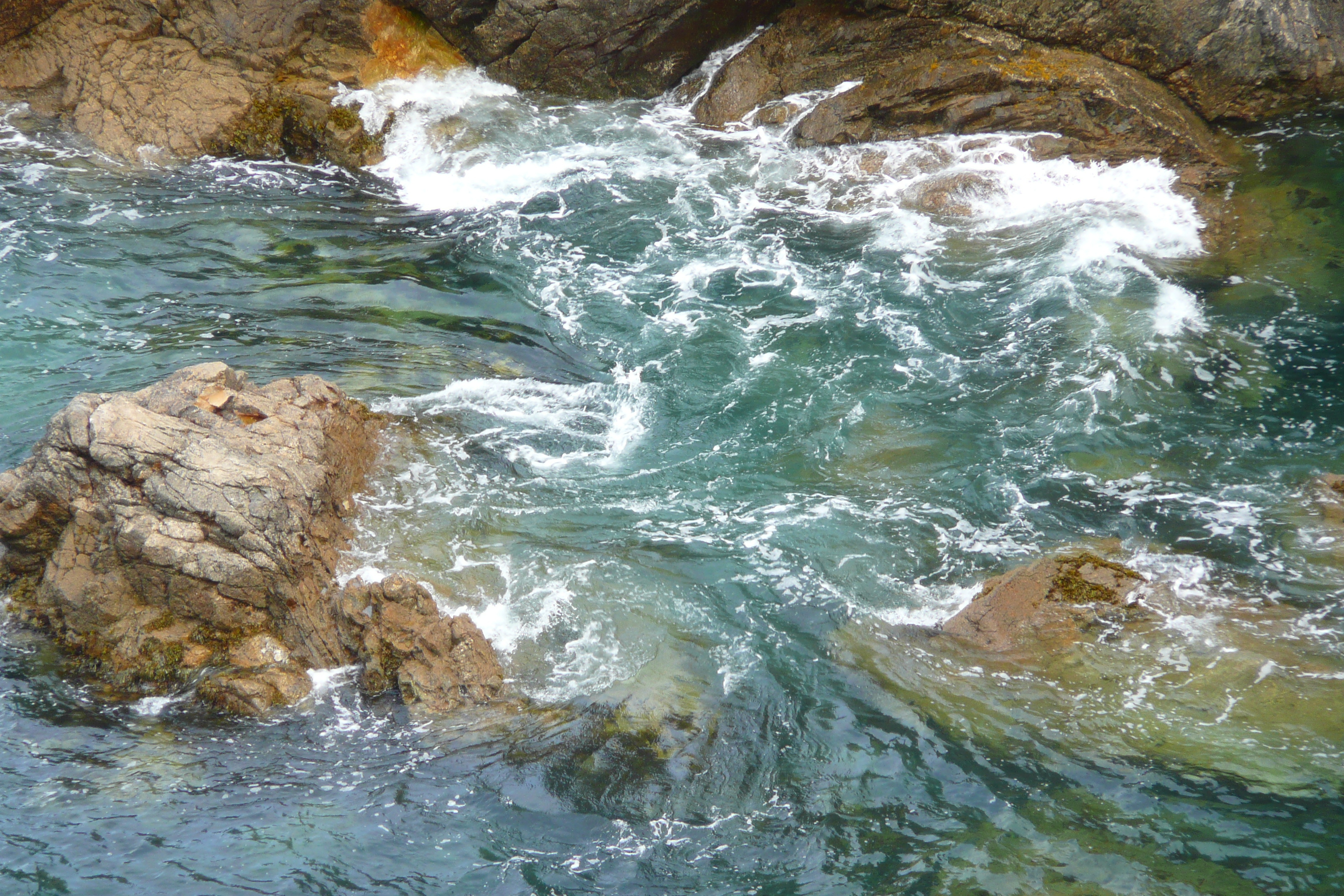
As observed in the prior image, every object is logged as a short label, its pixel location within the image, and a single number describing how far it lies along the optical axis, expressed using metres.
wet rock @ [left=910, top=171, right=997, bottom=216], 24.34
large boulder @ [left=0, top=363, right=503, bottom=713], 14.05
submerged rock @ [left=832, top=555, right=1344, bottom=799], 12.36
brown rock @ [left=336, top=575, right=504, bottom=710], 13.87
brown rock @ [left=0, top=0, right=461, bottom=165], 27.19
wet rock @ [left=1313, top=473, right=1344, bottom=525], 15.40
